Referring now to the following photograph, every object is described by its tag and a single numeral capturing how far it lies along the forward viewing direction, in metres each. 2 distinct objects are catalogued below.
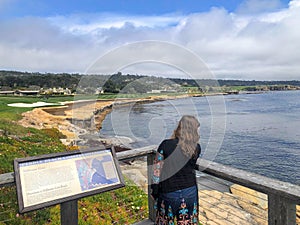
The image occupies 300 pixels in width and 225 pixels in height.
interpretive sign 1.62
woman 1.91
